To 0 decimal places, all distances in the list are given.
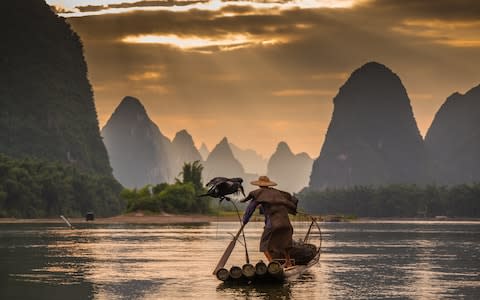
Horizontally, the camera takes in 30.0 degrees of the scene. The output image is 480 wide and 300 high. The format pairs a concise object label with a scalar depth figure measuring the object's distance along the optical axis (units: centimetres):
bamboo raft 2620
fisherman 2800
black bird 2856
